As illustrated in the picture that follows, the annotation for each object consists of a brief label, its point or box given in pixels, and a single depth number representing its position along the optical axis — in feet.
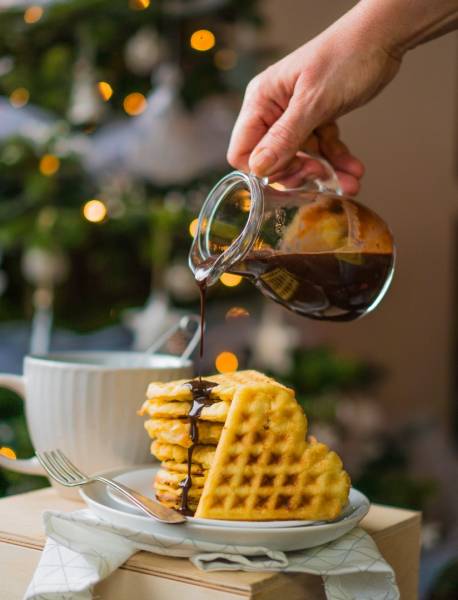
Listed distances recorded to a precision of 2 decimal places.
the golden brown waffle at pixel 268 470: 2.34
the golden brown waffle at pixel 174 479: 2.42
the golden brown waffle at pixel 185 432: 2.43
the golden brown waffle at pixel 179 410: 2.40
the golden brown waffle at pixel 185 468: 2.43
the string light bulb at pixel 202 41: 5.93
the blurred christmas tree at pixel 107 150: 5.29
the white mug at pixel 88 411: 2.70
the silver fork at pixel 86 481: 2.30
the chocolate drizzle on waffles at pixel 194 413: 2.41
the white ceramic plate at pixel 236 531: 2.27
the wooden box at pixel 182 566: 2.23
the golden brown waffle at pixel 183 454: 2.43
